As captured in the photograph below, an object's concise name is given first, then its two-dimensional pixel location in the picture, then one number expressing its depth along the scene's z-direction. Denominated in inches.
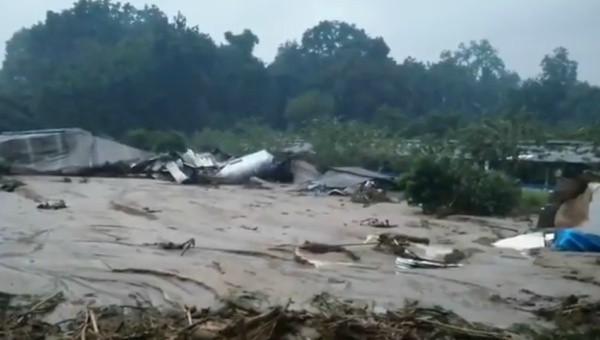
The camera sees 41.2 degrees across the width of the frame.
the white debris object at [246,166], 786.8
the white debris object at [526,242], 334.6
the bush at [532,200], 540.1
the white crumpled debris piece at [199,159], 864.3
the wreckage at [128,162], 788.6
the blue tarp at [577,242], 317.1
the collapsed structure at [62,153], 832.3
